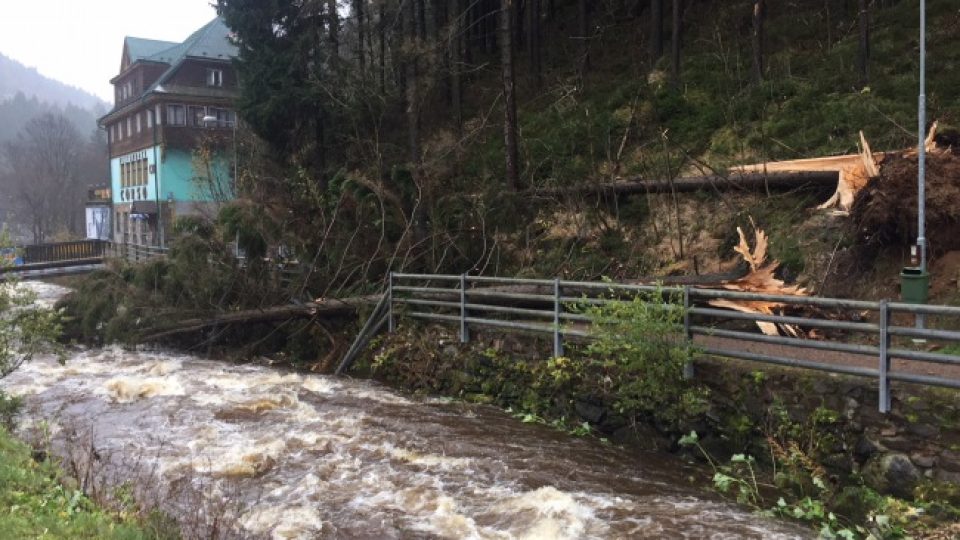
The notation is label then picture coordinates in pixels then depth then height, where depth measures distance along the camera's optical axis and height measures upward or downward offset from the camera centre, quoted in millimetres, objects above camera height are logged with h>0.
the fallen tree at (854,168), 11508 +1030
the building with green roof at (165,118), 42500 +7359
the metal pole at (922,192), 9742 +501
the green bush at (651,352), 8672 -1494
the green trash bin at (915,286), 9539 -765
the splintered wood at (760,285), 9609 -811
